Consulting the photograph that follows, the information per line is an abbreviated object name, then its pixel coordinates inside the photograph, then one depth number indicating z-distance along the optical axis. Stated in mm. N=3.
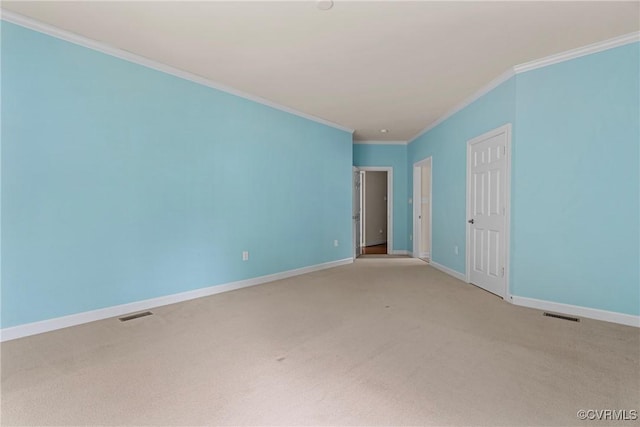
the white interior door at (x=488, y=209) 3793
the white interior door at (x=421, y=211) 6977
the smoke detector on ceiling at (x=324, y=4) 2342
